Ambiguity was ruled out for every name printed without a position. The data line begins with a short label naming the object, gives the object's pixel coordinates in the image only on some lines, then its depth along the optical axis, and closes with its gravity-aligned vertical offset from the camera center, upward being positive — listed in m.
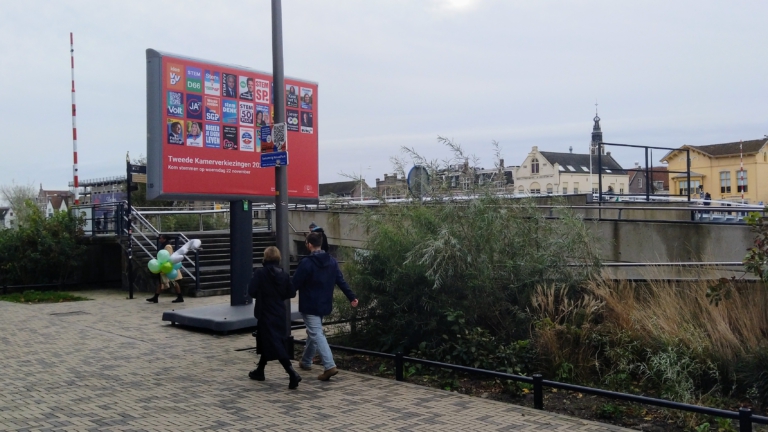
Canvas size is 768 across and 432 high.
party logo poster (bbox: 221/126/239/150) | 12.68 +1.43
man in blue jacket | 8.43 -0.85
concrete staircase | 18.05 -1.13
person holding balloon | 16.59 -1.18
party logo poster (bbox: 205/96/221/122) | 12.41 +1.88
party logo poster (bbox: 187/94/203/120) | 12.16 +1.89
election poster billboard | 11.80 +1.59
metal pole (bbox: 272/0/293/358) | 10.16 +1.75
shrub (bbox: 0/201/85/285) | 20.20 -0.83
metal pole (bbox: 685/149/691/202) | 19.02 +1.28
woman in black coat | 8.13 -1.04
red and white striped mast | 24.38 +3.45
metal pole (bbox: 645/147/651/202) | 18.59 +0.82
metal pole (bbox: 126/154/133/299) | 17.32 -0.51
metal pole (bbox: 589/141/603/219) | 16.64 +1.18
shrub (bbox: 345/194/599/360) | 9.12 -0.66
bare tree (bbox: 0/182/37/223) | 66.32 +2.79
